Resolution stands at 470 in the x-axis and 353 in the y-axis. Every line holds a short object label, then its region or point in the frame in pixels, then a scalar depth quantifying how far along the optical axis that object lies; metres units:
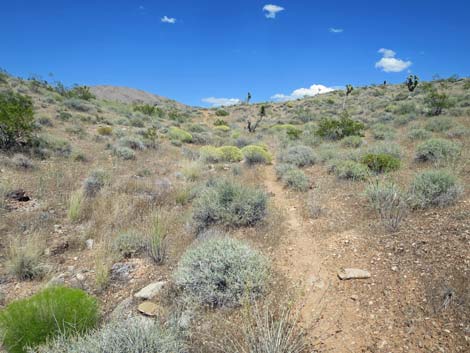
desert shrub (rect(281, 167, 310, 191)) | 7.71
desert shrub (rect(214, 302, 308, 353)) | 2.29
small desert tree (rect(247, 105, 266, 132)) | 21.78
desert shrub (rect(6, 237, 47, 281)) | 4.39
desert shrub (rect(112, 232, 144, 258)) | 4.81
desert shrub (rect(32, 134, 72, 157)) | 10.58
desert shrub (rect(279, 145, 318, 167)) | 10.21
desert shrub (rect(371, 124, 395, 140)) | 12.62
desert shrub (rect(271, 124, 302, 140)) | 15.84
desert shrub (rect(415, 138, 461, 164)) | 7.65
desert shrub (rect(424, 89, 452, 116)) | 15.65
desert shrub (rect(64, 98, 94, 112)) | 20.61
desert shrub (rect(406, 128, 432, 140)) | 11.01
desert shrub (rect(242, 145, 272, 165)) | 11.41
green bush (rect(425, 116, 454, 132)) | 11.77
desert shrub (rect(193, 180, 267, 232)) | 5.48
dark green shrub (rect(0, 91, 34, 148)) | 9.79
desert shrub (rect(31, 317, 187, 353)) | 2.36
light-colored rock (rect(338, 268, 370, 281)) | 3.66
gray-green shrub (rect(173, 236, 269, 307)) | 3.40
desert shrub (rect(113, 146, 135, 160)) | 11.24
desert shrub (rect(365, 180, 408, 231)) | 4.61
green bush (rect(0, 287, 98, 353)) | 2.78
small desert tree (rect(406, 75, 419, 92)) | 28.95
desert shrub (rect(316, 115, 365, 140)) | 13.63
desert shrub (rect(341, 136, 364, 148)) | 11.92
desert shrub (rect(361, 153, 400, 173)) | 7.77
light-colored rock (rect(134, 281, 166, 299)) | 3.74
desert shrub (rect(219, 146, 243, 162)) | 12.27
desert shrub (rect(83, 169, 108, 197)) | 7.43
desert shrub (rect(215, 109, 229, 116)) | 35.94
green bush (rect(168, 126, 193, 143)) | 16.75
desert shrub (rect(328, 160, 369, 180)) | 7.47
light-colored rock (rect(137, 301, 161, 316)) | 3.38
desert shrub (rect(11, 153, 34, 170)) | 8.66
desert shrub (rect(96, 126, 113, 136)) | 15.08
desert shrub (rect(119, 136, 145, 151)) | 12.79
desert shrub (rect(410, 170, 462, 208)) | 4.98
